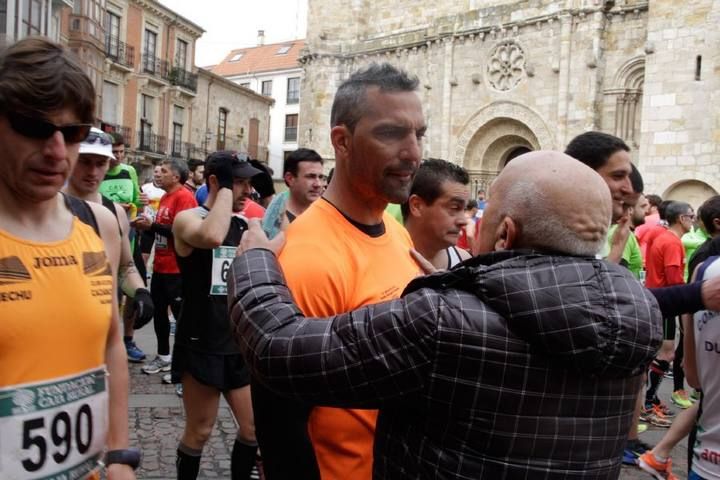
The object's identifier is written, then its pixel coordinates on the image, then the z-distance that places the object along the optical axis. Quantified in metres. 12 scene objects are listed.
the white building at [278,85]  46.84
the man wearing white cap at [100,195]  2.88
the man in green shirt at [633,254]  6.18
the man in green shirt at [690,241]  7.96
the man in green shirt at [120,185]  7.14
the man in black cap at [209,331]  3.82
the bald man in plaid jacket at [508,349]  1.43
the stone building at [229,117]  37.47
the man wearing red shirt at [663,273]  6.45
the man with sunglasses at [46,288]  1.78
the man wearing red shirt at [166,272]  6.89
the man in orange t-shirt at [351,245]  1.91
